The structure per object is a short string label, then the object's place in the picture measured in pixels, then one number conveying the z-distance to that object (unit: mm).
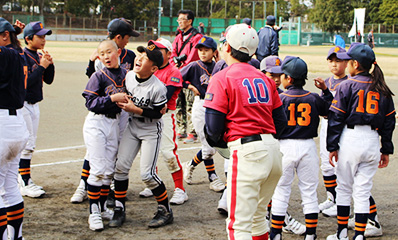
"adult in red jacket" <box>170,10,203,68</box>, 10414
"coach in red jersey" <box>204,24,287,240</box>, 3936
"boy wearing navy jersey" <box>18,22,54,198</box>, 6504
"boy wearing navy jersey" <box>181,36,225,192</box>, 7141
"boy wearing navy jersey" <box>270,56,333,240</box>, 5090
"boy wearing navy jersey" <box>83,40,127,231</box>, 5523
